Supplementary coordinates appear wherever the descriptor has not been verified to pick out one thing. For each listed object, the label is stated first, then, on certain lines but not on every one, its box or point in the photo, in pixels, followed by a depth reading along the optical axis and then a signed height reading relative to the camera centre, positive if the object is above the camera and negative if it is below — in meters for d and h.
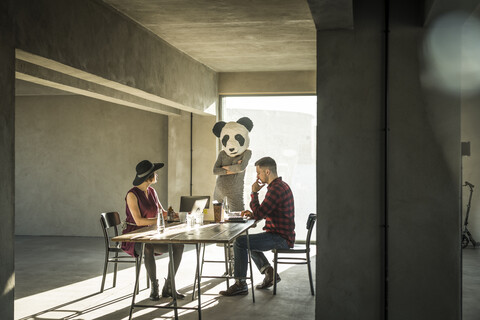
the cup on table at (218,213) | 5.87 -0.54
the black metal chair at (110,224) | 5.99 -0.69
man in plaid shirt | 5.93 -0.64
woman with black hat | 5.65 -0.57
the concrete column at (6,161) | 4.22 -0.01
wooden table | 4.55 -0.63
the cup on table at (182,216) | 5.69 -0.56
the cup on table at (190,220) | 5.43 -0.57
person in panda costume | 7.66 -0.04
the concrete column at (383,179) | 4.38 -0.14
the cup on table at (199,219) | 5.56 -0.57
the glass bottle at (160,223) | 5.01 -0.56
